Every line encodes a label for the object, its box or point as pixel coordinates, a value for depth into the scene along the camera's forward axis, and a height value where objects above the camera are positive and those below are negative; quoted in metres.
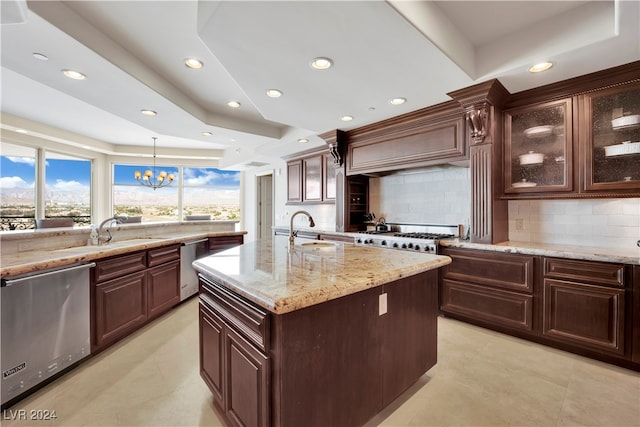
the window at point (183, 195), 7.66 +0.51
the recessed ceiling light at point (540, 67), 2.16 +1.19
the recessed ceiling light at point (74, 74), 2.36 +1.23
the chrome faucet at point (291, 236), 2.31 -0.21
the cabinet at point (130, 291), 2.26 -0.77
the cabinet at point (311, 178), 4.75 +0.65
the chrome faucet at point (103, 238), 2.71 -0.26
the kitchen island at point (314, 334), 1.10 -0.60
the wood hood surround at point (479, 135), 2.36 +0.87
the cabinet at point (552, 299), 2.05 -0.77
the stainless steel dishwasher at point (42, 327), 1.69 -0.80
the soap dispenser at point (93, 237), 2.68 -0.25
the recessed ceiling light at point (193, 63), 2.65 +1.50
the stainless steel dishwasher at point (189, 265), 3.45 -0.69
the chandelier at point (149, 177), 6.52 +0.87
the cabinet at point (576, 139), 2.18 +0.66
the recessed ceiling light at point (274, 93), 2.68 +1.21
